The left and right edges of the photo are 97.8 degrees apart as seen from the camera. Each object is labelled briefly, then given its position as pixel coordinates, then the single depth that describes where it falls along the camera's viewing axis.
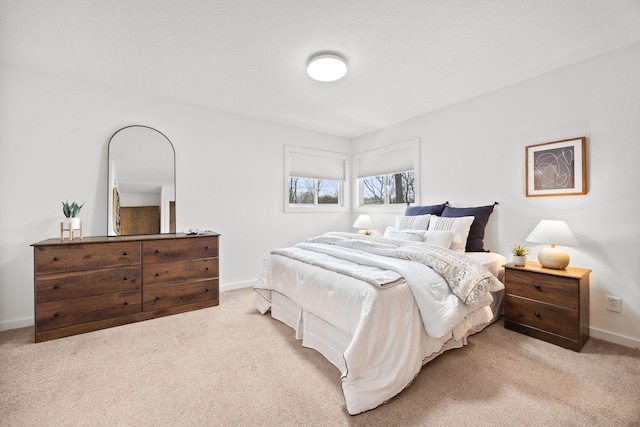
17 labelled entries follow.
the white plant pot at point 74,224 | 2.53
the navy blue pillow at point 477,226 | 2.97
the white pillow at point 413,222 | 3.24
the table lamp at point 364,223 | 4.33
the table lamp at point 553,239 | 2.27
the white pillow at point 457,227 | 2.85
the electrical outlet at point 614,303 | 2.25
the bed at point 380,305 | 1.56
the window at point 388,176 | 4.05
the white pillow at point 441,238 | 2.75
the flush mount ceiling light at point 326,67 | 2.33
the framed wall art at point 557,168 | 2.44
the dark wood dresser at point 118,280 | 2.33
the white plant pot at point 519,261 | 2.48
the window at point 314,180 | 4.39
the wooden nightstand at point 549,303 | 2.12
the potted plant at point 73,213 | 2.55
